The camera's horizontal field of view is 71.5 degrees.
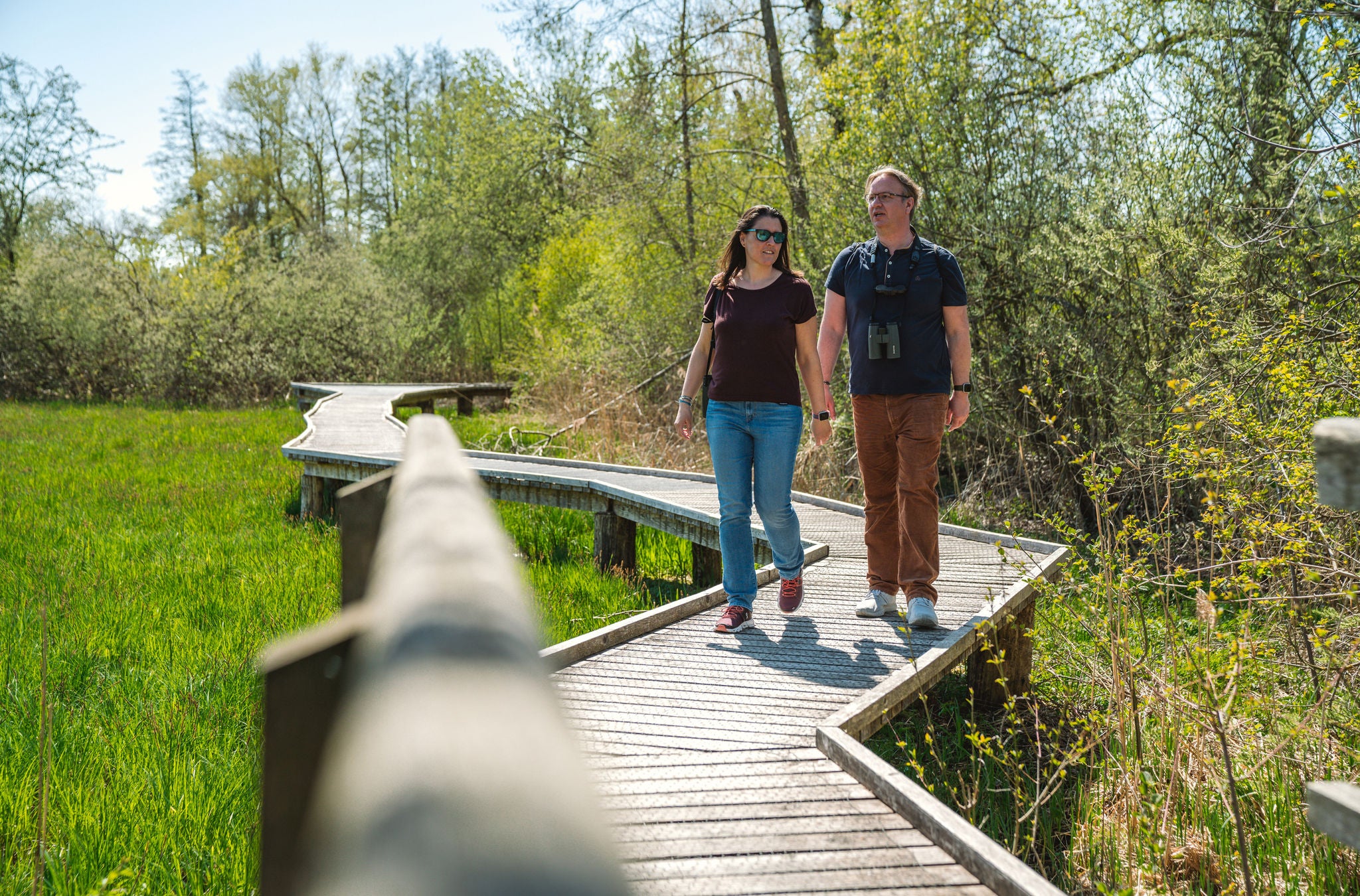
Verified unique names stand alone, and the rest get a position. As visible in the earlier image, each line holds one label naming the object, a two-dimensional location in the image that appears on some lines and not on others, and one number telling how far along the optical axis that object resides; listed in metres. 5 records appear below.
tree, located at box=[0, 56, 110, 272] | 29.84
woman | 4.52
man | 4.43
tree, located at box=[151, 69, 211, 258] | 35.41
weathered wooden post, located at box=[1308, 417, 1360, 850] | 1.62
